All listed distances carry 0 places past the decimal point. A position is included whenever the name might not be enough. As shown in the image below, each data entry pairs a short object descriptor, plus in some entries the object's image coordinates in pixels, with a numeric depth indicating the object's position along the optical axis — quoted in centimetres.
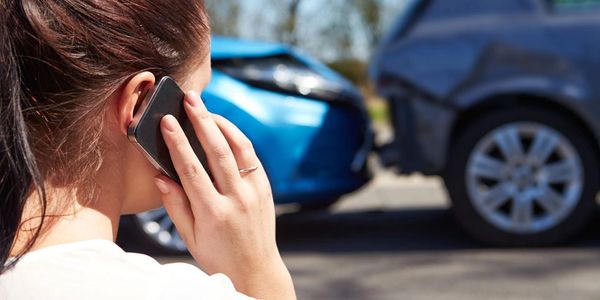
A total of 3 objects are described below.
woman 97
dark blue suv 470
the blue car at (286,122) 466
